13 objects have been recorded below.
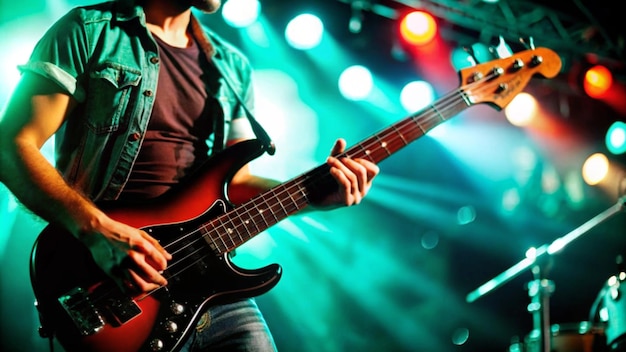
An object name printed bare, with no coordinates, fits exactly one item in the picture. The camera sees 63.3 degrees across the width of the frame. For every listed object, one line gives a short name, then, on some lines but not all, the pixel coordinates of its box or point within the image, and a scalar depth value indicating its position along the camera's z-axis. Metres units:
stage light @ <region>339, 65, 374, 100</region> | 5.62
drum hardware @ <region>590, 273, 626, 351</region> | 3.68
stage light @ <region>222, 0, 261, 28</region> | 4.83
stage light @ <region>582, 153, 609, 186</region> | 7.00
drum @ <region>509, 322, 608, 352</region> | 4.04
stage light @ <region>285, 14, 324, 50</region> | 5.17
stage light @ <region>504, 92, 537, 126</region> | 6.61
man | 1.73
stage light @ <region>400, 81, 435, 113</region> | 5.95
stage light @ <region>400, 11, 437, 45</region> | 5.39
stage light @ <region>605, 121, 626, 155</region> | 6.74
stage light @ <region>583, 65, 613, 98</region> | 6.30
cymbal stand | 3.89
